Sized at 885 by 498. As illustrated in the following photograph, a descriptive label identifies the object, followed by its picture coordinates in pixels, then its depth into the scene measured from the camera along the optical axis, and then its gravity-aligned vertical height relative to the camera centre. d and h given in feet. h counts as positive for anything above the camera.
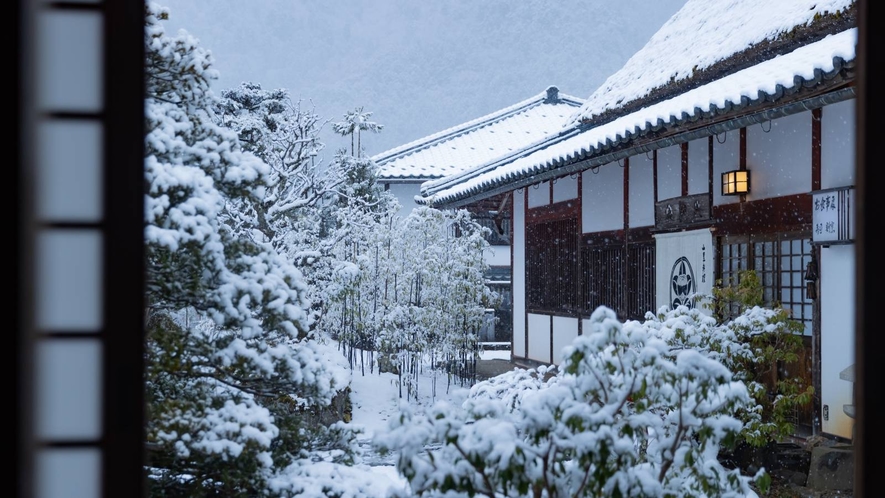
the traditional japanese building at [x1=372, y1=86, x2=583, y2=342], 66.33 +10.00
